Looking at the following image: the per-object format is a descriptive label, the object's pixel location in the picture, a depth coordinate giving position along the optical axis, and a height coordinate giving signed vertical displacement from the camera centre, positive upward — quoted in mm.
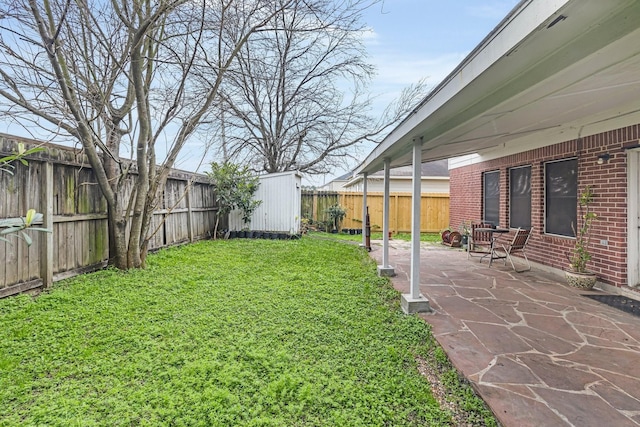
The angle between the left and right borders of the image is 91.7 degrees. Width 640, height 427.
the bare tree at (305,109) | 11602 +4056
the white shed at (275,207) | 10070 -14
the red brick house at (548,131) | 1572 +849
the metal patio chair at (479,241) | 7371 -846
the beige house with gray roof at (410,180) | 17000 +1497
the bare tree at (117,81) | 3920 +1837
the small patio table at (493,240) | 6227 -699
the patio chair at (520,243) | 5703 -664
